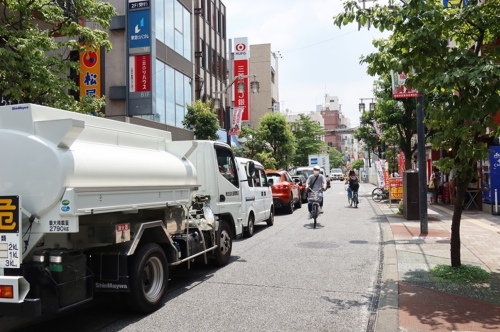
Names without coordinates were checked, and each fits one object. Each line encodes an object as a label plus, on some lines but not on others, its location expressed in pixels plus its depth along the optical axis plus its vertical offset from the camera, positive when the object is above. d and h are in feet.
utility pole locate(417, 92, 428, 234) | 36.85 +0.53
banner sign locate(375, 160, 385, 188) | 84.75 +0.94
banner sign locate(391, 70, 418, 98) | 37.36 +7.95
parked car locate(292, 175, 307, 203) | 75.72 -1.09
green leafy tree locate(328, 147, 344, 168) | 354.95 +18.38
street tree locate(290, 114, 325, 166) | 173.17 +17.24
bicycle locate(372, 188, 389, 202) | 79.61 -2.70
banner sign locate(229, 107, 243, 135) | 80.26 +12.24
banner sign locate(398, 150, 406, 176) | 73.41 +3.35
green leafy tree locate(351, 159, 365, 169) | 329.81 +12.65
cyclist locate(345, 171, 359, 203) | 67.41 -0.45
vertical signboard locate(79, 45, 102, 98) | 59.77 +15.25
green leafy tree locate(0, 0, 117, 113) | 28.99 +9.45
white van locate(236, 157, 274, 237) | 37.76 -1.63
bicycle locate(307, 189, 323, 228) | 46.16 -1.86
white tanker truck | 13.80 -0.98
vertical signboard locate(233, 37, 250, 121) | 134.82 +35.76
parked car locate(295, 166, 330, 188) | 104.11 +2.38
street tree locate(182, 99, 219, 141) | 65.83 +9.40
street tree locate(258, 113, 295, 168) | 120.16 +12.66
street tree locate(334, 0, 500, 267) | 19.63 +5.72
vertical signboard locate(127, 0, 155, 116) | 63.46 +19.11
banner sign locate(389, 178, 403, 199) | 67.97 -1.26
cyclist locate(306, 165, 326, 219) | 46.47 -0.25
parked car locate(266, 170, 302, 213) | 59.00 -0.96
